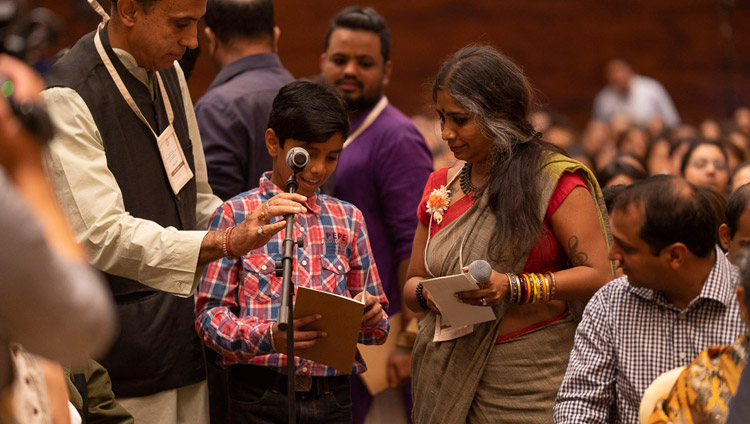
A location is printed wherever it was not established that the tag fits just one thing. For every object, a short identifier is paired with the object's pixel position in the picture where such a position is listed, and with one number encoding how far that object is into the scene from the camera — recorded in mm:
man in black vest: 5113
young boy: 5344
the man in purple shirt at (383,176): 7043
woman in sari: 5168
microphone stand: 4403
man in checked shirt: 4199
